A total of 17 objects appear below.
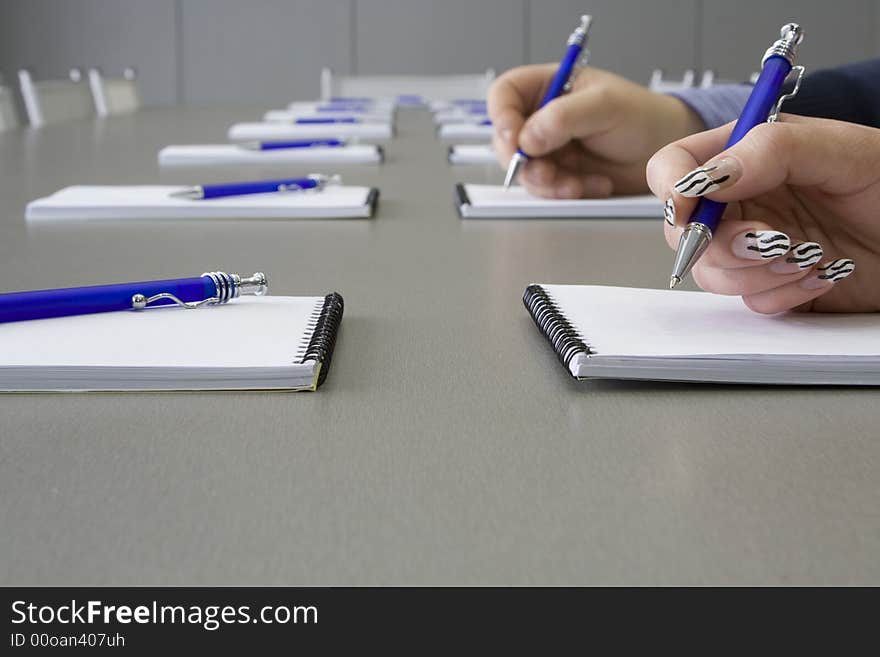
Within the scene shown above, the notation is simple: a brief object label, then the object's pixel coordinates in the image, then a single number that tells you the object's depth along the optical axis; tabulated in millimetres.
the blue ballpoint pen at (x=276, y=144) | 1386
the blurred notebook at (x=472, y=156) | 1368
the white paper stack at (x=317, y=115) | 2149
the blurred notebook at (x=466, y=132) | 1806
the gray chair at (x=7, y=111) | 2260
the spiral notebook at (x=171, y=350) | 420
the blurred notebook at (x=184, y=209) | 906
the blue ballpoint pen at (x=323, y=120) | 1990
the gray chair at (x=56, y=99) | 2498
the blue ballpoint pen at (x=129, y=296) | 484
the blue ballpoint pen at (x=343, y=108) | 2559
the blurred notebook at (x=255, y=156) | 1345
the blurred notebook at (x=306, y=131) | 1785
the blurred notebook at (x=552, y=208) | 923
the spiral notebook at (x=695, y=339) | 431
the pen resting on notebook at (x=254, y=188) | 941
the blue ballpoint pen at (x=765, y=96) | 482
